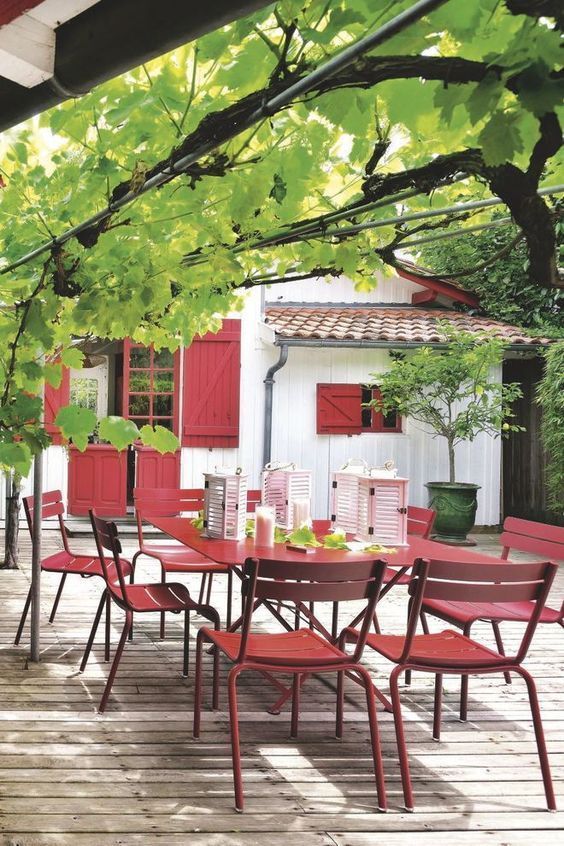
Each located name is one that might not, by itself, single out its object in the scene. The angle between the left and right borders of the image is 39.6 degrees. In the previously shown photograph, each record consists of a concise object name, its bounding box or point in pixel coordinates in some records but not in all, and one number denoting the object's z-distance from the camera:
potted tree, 9.24
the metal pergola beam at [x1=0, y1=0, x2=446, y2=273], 1.10
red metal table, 3.55
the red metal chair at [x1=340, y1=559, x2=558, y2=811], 2.89
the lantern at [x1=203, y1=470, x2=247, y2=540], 4.05
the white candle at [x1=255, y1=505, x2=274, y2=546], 3.92
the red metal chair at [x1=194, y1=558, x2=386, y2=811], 2.84
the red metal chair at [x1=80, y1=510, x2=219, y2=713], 3.73
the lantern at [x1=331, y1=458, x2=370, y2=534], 4.27
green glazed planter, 9.52
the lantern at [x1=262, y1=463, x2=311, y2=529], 4.26
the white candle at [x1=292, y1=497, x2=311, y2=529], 4.16
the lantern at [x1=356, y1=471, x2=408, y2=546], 4.02
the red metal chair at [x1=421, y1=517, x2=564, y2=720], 3.76
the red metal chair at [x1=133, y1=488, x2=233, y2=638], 4.66
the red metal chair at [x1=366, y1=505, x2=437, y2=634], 4.68
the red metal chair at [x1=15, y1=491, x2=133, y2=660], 4.57
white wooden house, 10.00
